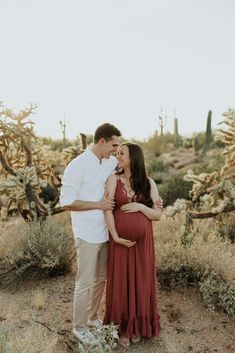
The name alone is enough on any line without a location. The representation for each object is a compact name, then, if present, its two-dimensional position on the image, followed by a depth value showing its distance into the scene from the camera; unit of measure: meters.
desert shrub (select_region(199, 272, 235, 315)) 5.74
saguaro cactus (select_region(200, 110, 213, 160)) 21.38
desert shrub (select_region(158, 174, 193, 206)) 12.05
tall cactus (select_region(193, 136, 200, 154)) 24.12
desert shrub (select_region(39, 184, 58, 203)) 13.80
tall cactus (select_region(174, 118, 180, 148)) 25.57
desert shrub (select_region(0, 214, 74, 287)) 6.73
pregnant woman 4.90
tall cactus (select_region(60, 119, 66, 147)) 24.62
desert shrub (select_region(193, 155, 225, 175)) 13.21
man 4.79
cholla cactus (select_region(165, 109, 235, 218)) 7.48
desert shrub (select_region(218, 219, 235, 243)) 8.47
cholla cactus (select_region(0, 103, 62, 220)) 7.58
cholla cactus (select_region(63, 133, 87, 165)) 7.93
